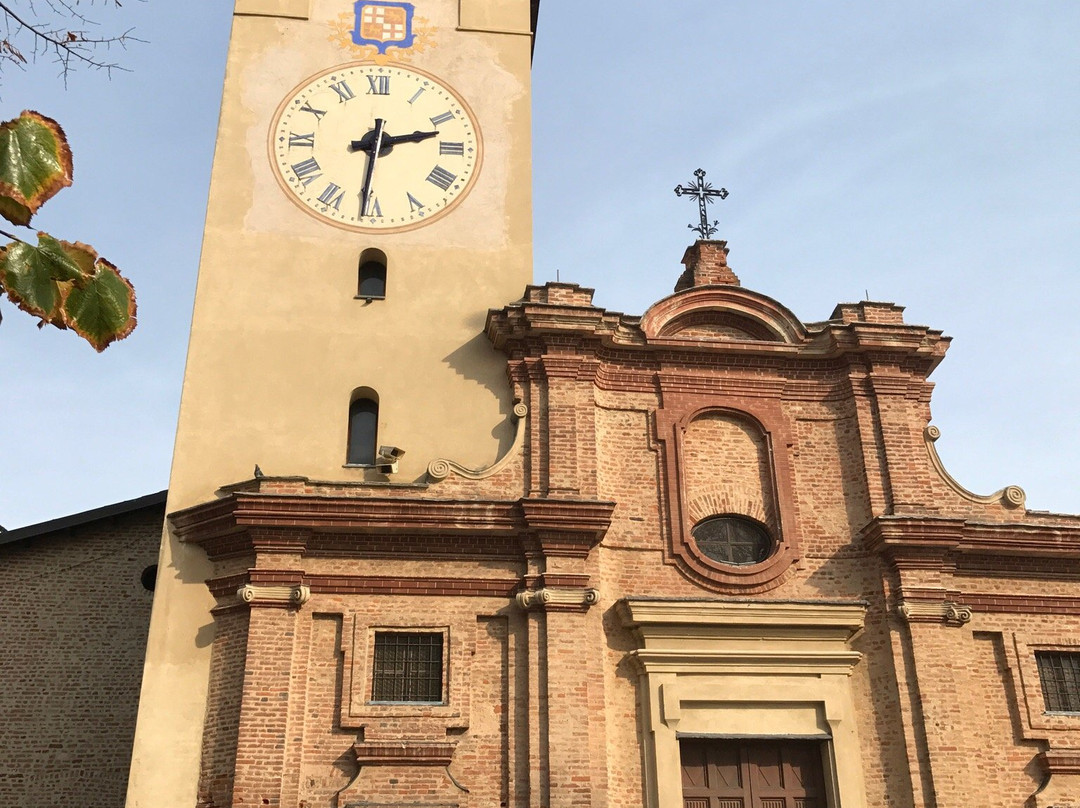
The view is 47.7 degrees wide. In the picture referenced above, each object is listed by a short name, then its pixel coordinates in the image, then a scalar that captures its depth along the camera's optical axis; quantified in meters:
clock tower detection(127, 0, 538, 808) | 15.12
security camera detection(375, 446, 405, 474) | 16.27
